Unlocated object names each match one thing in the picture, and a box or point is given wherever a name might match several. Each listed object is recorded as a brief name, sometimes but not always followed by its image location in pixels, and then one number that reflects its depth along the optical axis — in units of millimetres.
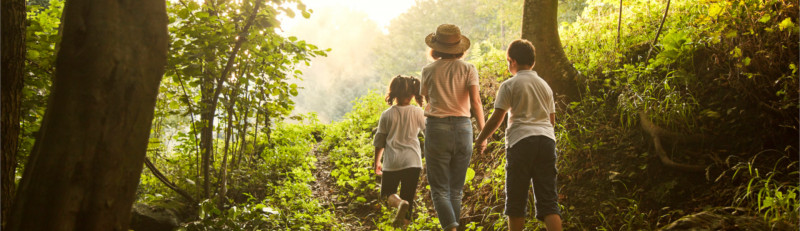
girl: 4855
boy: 3654
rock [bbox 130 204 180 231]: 5105
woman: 4059
